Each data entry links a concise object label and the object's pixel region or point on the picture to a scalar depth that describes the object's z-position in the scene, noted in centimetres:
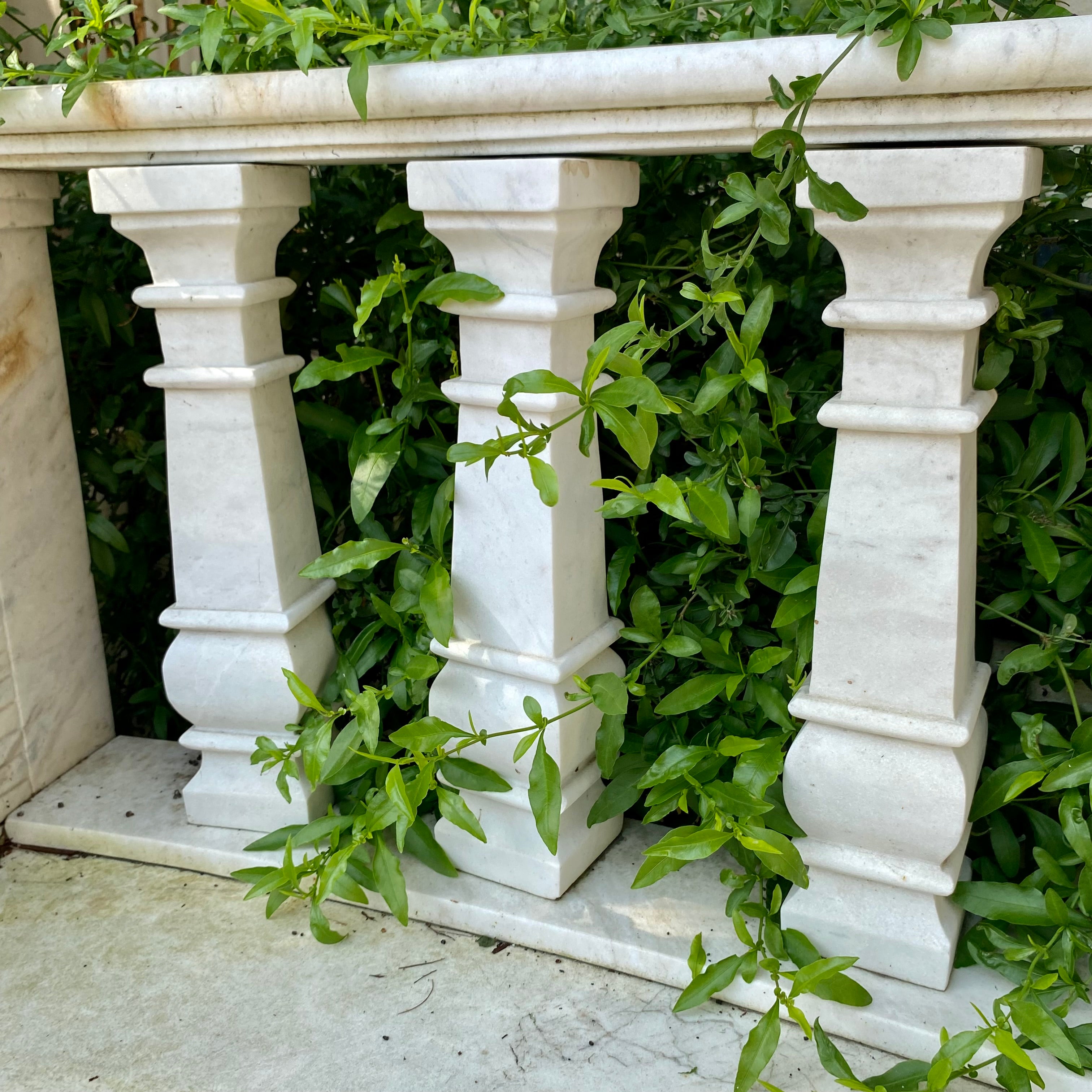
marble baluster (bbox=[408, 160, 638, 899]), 124
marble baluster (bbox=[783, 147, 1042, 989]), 107
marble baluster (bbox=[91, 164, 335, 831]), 140
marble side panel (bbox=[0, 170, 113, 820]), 161
